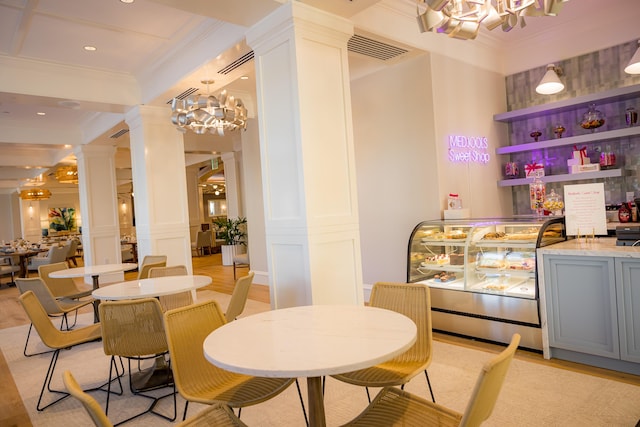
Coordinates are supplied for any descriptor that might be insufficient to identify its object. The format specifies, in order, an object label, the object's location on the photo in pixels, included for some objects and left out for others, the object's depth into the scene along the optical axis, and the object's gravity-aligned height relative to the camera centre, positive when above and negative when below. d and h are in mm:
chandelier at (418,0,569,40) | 2531 +1192
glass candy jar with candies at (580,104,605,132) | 5184 +952
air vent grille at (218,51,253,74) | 4629 +1816
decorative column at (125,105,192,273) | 6418 +599
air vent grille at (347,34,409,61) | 4426 +1818
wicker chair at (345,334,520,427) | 1362 -890
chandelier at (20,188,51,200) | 14073 +1254
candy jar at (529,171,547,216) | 5344 +48
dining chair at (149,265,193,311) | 4148 -765
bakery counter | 2990 -837
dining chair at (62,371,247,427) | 1743 -862
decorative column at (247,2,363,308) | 3471 +496
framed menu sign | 3445 -130
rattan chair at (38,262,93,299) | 5112 -722
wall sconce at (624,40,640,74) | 4152 +1275
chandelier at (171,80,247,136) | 4441 +1171
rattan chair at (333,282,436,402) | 2168 -805
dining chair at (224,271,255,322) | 3199 -640
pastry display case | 3629 -684
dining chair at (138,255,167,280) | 4855 -534
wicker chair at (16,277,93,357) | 4137 -660
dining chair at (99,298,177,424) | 2777 -722
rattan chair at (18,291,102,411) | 3085 -847
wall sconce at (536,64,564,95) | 4820 +1328
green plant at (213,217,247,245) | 10539 -368
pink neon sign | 5160 +697
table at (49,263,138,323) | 4739 -544
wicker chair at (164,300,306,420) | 2064 -852
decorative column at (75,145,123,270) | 9312 +503
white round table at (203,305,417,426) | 1571 -573
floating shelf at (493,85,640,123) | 4863 +1171
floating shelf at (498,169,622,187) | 4973 +241
